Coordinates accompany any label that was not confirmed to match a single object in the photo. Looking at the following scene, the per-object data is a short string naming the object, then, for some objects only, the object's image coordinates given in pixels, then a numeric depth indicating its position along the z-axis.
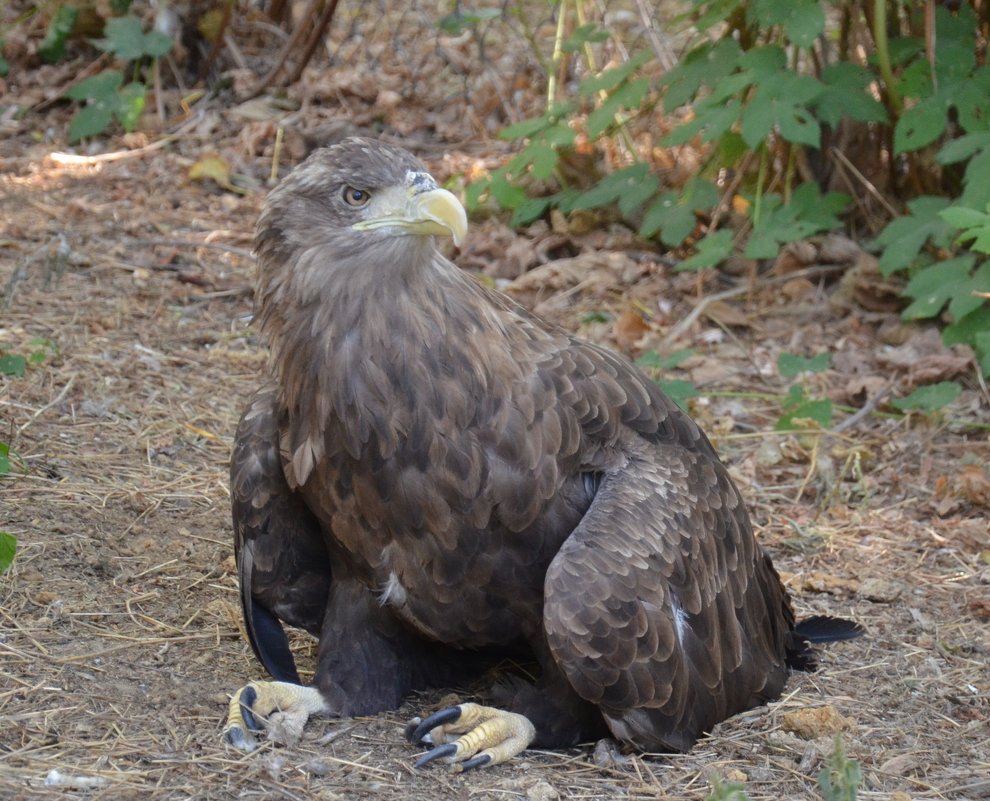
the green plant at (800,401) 11.51
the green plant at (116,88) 17.94
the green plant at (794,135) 12.19
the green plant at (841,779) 5.67
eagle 6.95
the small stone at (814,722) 7.66
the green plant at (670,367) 11.45
